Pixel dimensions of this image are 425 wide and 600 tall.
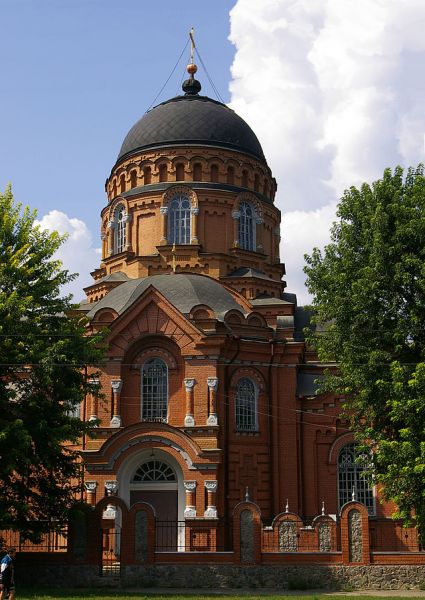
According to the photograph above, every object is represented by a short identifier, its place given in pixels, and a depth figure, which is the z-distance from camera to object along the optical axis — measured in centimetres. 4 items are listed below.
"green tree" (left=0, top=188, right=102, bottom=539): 2339
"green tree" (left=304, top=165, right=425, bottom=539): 2333
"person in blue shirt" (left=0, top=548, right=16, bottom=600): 1950
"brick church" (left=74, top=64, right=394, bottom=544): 3038
